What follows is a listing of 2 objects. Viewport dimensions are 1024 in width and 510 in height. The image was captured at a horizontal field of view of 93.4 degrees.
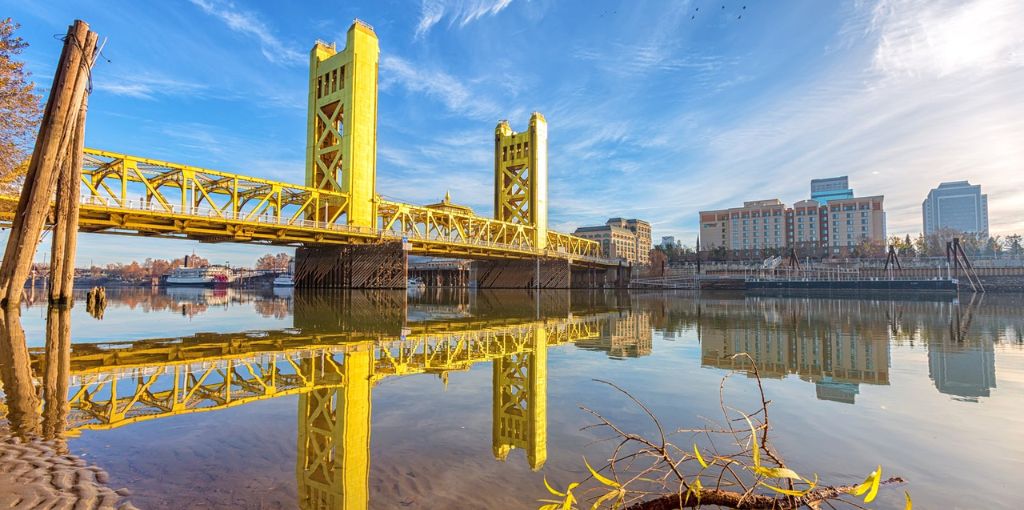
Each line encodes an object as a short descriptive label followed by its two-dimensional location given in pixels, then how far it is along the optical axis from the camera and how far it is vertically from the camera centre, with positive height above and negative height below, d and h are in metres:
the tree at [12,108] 15.15 +5.35
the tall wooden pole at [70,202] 17.38 +2.44
